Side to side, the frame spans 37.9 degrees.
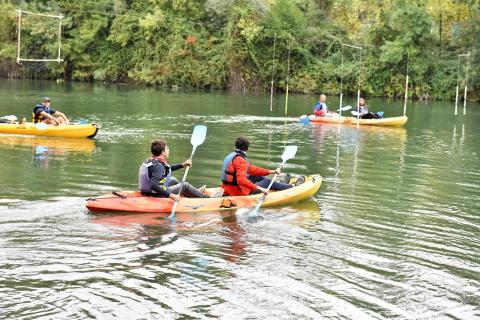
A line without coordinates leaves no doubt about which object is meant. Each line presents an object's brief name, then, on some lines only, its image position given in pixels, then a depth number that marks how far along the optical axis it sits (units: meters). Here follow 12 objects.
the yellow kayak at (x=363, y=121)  24.98
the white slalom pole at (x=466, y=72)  38.48
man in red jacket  10.45
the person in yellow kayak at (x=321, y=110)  25.88
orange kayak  9.80
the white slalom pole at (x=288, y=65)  43.54
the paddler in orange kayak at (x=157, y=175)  9.71
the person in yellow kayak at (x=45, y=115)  18.52
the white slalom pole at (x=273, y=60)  44.23
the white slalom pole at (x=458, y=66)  39.02
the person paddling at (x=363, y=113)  25.73
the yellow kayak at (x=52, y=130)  18.23
